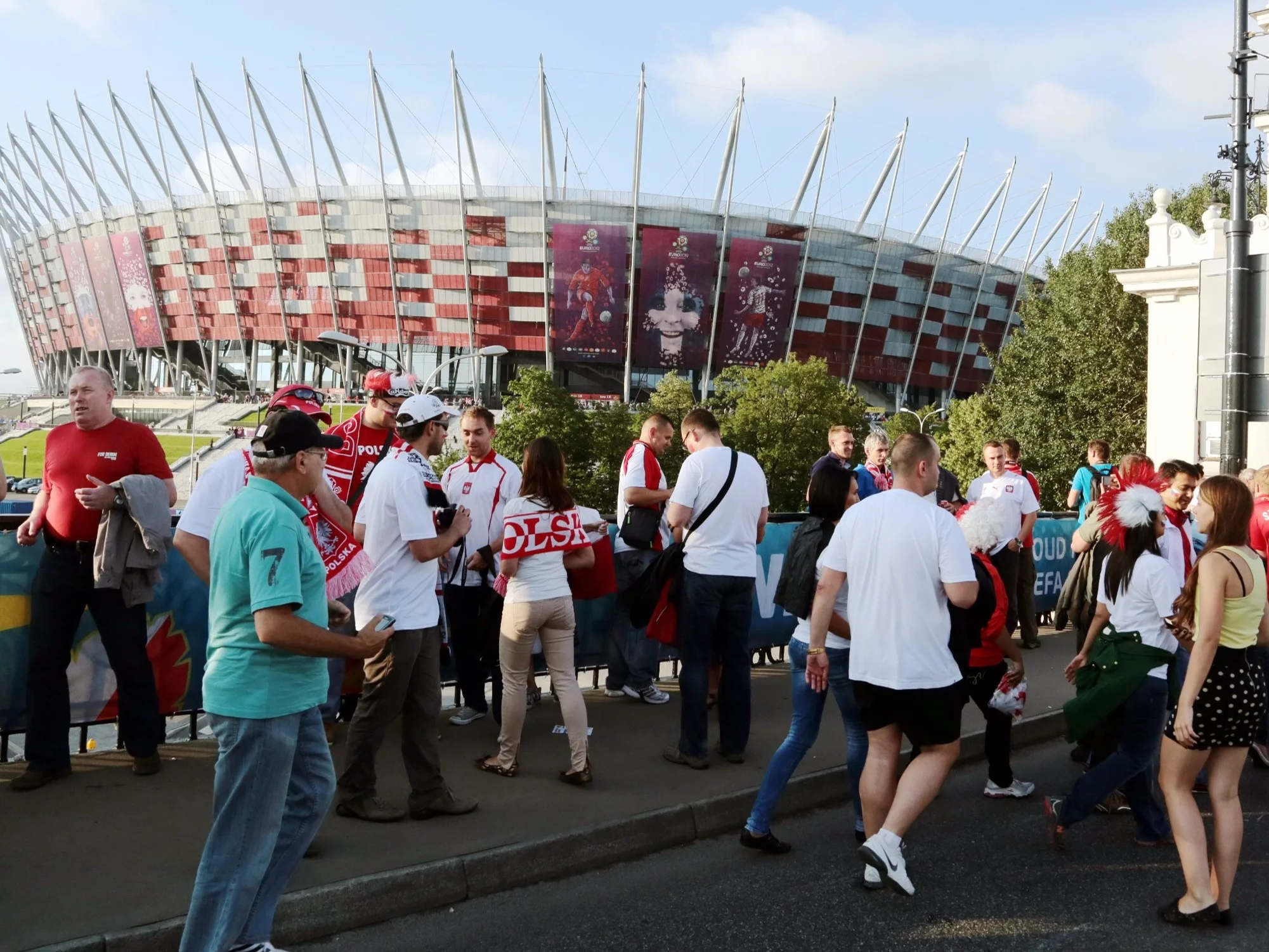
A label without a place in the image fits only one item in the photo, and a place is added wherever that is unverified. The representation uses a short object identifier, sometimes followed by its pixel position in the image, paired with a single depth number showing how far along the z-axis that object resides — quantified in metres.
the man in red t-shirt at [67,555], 4.88
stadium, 76.38
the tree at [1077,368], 37.66
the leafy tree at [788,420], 57.34
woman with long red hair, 3.76
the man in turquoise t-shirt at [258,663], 2.98
